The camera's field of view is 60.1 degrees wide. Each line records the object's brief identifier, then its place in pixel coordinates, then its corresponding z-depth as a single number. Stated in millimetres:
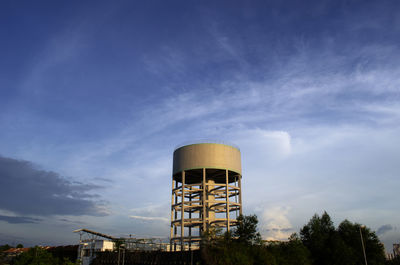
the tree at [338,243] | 67312
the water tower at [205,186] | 60781
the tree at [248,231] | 57688
